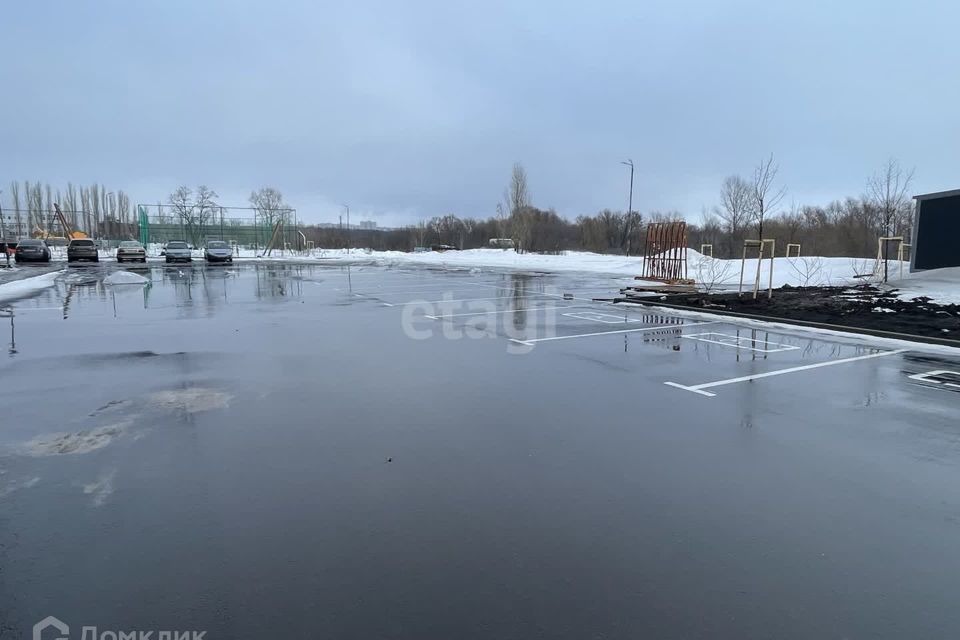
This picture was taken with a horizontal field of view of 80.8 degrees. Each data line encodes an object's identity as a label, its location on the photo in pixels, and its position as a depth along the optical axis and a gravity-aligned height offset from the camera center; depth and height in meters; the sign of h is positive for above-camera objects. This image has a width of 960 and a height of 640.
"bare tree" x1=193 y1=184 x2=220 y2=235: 58.27 +4.48
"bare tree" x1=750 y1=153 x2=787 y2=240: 18.11 +2.21
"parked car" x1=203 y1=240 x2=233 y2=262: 40.50 +0.27
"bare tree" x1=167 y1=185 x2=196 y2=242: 57.22 +4.16
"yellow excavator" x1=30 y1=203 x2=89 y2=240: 63.82 +2.61
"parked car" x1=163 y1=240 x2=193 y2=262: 41.44 +0.23
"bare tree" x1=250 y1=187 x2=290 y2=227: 67.56 +6.98
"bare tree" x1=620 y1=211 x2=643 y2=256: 70.29 +4.37
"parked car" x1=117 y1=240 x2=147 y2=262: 40.66 +0.12
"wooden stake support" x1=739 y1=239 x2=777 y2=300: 15.86 +0.55
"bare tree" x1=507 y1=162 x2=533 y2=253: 58.34 +5.68
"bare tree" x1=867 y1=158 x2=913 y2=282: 21.58 +2.61
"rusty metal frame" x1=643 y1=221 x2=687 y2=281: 20.58 +0.55
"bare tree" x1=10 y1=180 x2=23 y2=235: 84.66 +8.51
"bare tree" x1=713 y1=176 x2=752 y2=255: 40.19 +4.23
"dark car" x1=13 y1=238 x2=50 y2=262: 36.41 +0.12
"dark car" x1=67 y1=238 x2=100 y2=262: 39.25 +0.21
